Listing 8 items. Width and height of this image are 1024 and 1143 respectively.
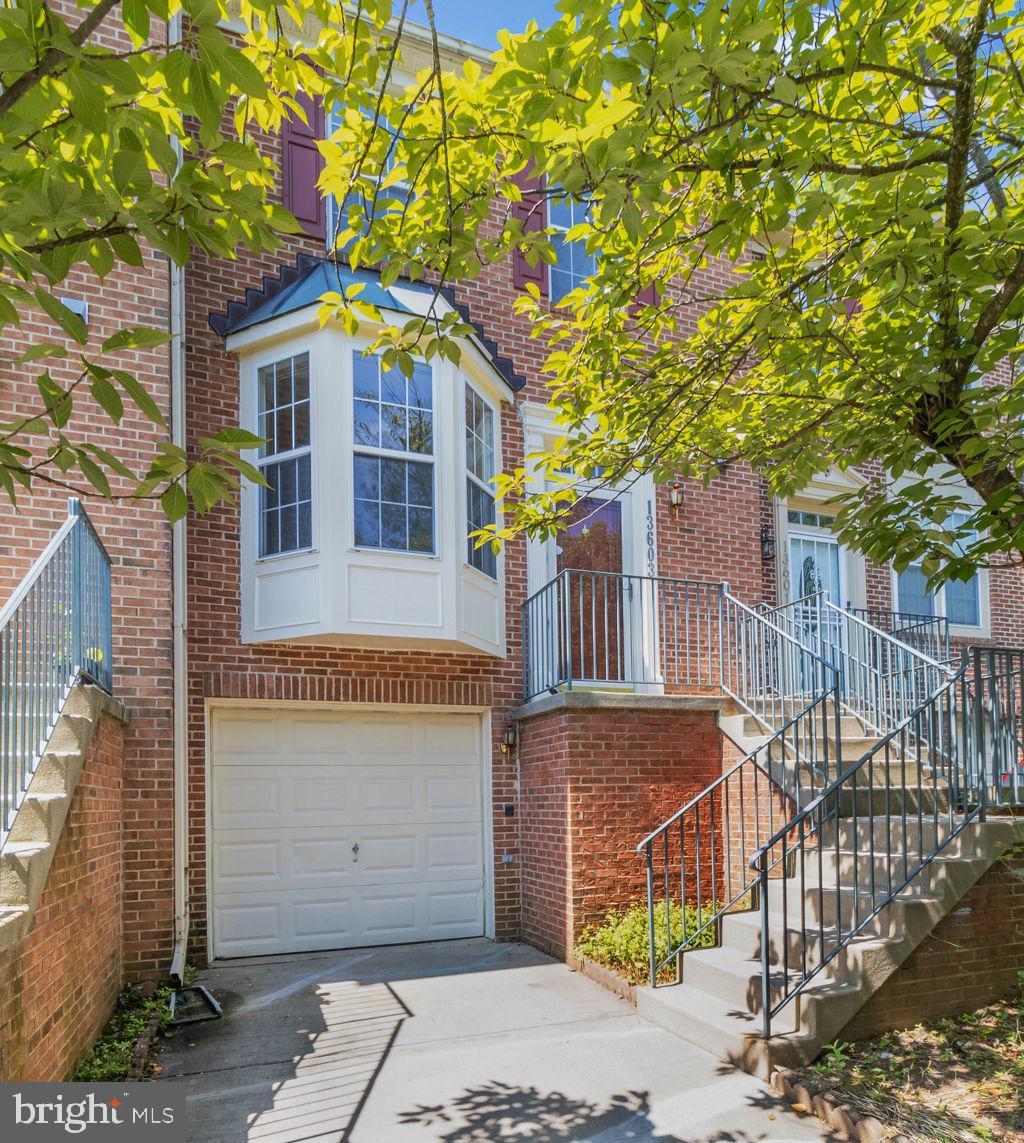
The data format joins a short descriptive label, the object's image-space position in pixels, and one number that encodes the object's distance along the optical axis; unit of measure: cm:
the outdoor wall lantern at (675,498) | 945
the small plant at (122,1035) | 457
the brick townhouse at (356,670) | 674
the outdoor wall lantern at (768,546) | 1005
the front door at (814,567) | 1066
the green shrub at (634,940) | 657
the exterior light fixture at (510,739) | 836
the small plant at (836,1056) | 478
